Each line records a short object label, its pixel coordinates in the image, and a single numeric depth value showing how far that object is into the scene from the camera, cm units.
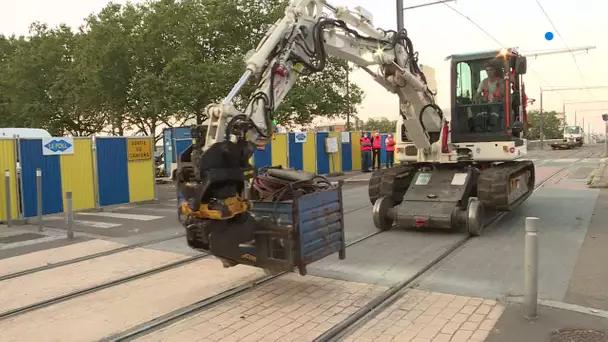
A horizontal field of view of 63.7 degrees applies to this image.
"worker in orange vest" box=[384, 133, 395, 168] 2284
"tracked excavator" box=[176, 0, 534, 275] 509
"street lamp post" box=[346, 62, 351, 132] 2966
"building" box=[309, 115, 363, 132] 3228
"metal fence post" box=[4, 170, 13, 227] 1103
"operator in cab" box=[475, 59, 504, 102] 980
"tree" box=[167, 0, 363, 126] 2581
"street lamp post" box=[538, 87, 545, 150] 4752
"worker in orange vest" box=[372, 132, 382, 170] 2395
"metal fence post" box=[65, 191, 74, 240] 928
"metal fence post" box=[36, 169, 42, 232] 1035
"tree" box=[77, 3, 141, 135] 2839
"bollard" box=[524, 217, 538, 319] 459
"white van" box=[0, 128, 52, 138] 1552
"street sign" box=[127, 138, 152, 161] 1430
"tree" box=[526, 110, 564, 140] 8112
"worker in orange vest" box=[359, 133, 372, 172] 2350
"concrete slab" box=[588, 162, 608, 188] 1434
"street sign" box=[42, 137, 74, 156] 1220
